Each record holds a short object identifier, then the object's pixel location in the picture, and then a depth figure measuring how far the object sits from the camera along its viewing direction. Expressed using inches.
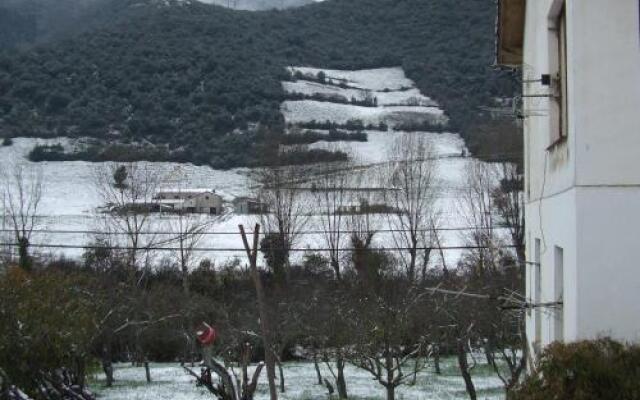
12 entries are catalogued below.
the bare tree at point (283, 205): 1840.6
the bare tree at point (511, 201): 1649.9
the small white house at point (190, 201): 2084.2
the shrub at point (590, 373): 234.8
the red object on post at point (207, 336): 478.0
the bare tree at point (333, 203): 1845.5
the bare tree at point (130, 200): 1757.9
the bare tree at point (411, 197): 1803.6
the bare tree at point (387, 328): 880.7
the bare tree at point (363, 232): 1653.5
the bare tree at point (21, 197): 1510.6
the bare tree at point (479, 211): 1590.8
